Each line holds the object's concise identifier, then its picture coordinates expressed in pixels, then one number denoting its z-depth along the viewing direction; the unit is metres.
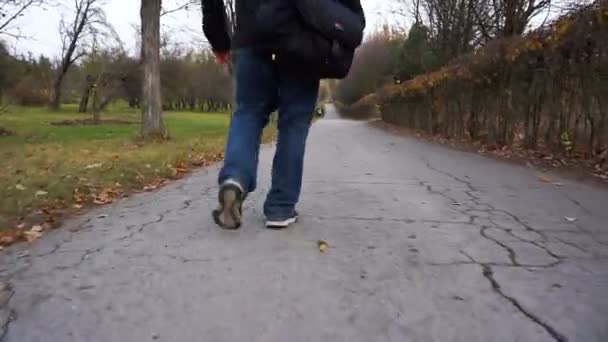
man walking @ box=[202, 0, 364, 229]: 2.73
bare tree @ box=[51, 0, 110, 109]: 40.34
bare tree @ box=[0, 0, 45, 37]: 16.25
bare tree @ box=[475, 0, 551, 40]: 15.91
